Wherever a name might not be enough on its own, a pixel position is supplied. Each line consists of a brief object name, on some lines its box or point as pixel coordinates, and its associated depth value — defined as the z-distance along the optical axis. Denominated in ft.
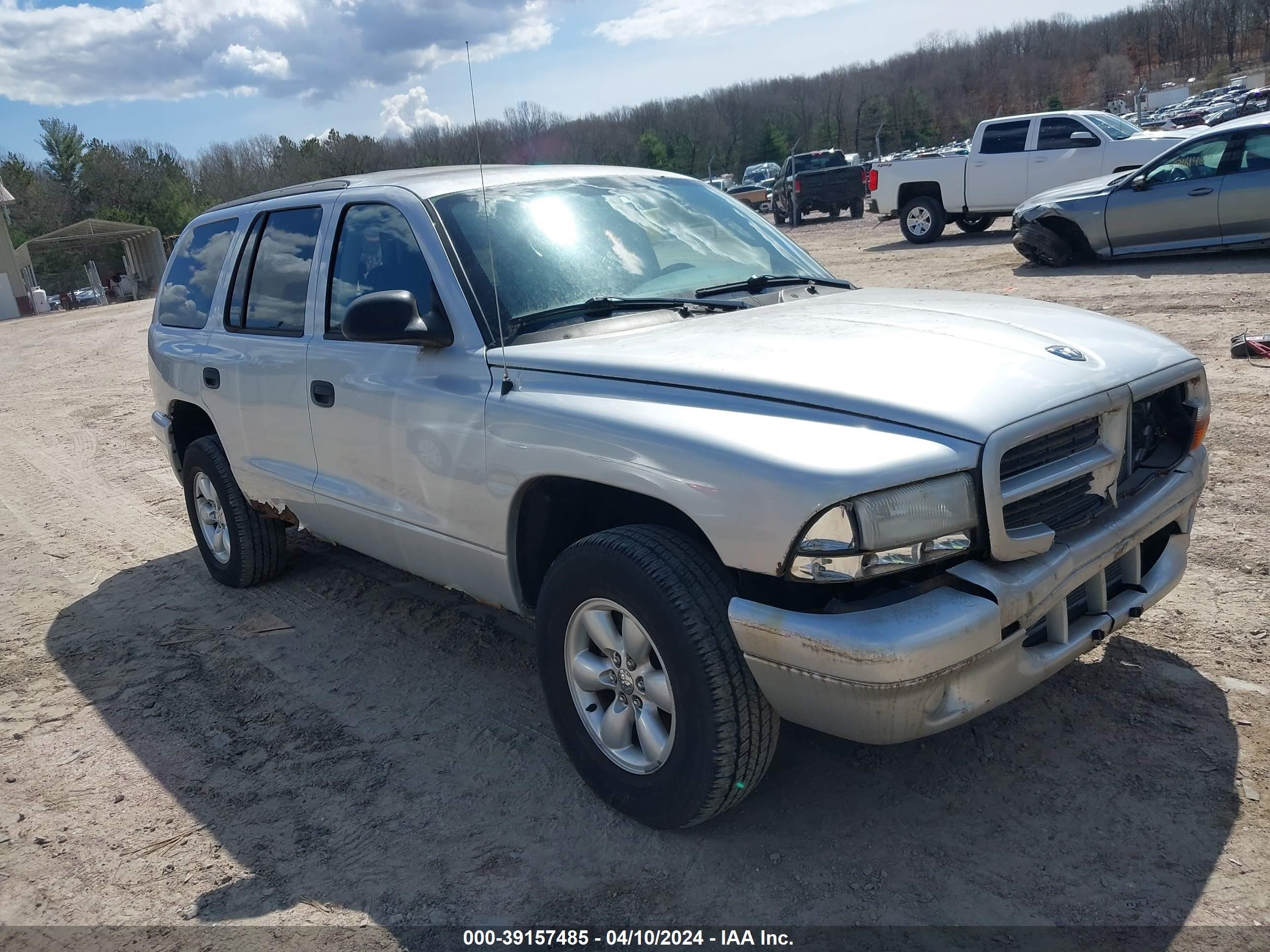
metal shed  141.79
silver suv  8.18
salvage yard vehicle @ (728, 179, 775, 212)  123.85
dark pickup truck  89.81
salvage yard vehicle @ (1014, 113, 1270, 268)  37.88
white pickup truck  53.62
